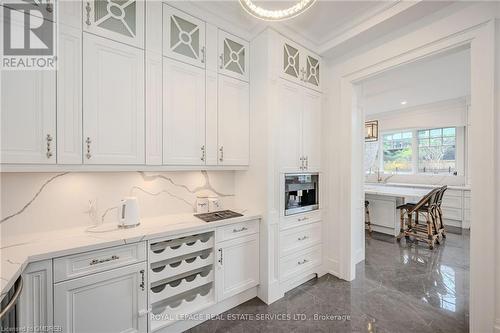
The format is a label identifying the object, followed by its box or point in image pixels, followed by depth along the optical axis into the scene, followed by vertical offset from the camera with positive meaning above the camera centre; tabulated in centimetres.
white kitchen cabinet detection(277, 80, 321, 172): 234 +42
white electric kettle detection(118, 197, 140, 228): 176 -39
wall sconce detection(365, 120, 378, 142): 551 +89
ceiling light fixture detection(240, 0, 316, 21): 138 +101
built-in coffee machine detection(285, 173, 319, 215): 241 -32
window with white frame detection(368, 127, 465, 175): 524 +38
